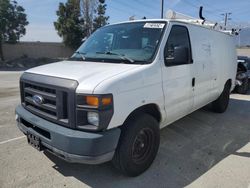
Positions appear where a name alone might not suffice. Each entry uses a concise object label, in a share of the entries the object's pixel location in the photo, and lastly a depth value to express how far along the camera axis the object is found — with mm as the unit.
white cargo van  2520
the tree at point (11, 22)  25750
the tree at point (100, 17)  30594
